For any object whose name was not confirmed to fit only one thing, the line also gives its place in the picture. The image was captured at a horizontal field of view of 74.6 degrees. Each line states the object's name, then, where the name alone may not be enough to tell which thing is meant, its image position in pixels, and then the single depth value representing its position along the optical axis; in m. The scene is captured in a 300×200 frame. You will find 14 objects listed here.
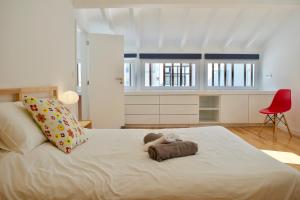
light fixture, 2.44
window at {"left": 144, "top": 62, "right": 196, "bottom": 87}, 4.64
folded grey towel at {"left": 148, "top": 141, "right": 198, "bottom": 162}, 1.17
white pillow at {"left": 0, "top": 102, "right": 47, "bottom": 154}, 1.22
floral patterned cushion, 1.36
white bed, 0.93
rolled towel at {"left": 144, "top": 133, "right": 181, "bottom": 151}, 1.34
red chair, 3.33
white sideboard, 4.11
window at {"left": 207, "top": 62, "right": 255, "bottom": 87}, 4.66
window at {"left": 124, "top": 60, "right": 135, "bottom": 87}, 4.56
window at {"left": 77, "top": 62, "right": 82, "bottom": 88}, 3.94
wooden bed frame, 1.62
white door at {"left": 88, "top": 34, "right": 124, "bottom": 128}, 3.67
